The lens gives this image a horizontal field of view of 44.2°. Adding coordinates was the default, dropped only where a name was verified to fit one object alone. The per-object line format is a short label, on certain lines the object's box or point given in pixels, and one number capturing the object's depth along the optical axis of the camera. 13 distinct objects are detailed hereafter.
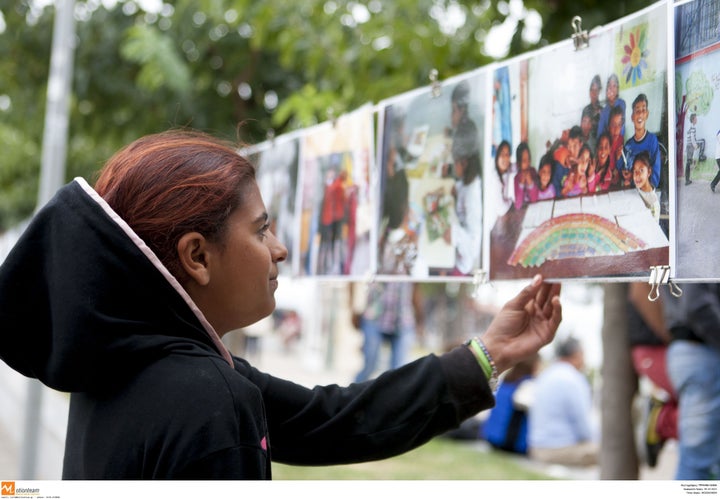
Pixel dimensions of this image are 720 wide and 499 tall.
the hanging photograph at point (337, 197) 3.25
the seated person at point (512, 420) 7.71
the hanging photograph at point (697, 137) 1.84
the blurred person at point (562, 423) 6.80
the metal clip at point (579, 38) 2.24
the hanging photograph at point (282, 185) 3.84
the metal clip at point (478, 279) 2.50
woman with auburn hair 1.54
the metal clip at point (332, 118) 3.53
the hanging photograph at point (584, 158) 2.00
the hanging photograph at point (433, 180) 2.64
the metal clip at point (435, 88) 2.82
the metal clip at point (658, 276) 1.91
